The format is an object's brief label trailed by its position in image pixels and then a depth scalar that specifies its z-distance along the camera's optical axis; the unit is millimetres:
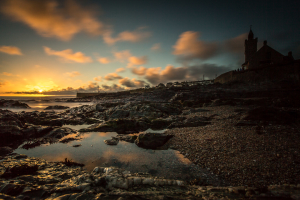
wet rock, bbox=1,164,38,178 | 5380
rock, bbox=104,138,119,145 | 10684
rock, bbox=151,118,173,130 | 15402
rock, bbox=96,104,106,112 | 26966
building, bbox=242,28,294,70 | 47688
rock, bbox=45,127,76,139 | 12312
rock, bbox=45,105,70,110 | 43269
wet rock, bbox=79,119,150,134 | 14688
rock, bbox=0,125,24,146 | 10379
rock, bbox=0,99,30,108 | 52306
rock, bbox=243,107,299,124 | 11539
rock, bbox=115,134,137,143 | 11388
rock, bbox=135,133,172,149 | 9945
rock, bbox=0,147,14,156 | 8531
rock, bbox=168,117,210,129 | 13961
